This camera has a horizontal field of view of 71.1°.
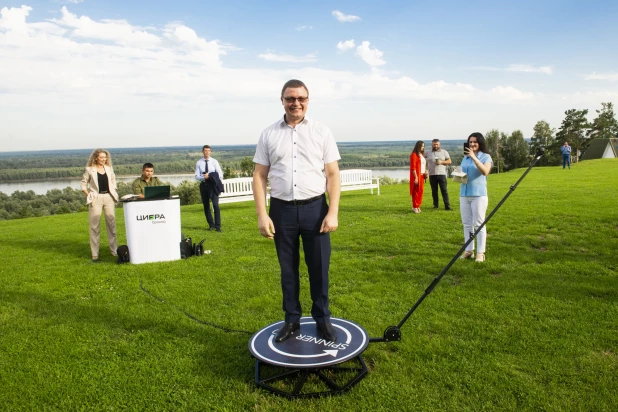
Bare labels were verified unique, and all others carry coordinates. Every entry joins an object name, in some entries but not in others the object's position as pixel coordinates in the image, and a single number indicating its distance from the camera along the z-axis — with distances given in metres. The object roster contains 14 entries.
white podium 7.98
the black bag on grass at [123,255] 8.17
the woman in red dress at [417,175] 12.66
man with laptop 8.91
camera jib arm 4.02
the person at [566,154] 28.64
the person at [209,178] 11.12
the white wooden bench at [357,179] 18.48
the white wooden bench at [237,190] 15.51
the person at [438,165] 12.97
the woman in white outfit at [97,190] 8.48
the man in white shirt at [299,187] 3.74
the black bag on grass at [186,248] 8.40
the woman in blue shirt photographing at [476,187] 7.07
